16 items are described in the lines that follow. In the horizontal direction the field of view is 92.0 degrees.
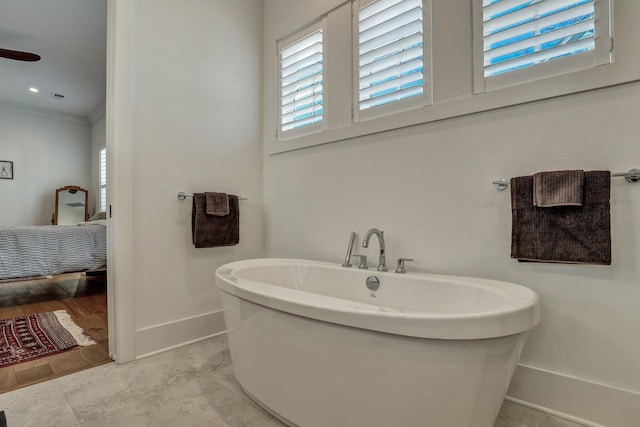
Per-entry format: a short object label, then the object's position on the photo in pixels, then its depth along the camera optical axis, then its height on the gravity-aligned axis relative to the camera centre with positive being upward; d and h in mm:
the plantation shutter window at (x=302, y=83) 2289 +1029
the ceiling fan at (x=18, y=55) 3037 +1603
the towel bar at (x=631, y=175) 1201 +155
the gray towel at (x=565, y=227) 1217 -53
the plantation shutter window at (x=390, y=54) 1756 +966
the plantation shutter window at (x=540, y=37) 1294 +799
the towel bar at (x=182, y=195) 2154 +143
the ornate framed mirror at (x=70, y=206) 5680 +182
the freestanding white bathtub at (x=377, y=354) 927 -474
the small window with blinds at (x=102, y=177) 5648 +705
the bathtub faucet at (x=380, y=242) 1776 -158
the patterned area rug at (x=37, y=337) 1978 -885
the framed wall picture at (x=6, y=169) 5199 +790
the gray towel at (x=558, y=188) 1235 +108
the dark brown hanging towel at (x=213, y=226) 2180 -78
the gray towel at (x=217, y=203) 2215 +88
